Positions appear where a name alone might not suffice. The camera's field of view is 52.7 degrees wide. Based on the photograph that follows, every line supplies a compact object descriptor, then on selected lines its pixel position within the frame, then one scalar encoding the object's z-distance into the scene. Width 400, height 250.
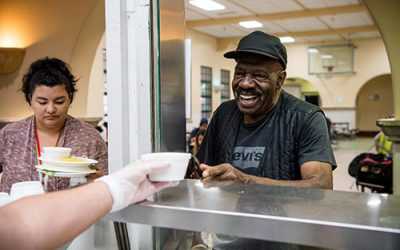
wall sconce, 4.07
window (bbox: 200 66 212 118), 10.45
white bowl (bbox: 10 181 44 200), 0.85
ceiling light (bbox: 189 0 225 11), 6.96
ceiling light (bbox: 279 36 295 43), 10.99
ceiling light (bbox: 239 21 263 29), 8.73
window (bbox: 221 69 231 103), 11.79
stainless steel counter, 0.62
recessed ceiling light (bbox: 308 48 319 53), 12.74
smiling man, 1.37
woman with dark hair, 1.67
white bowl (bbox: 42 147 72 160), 1.14
